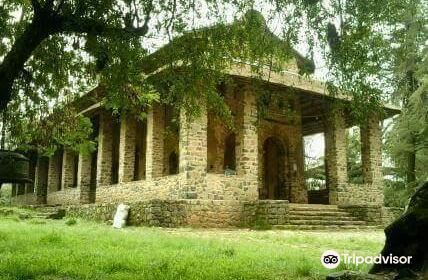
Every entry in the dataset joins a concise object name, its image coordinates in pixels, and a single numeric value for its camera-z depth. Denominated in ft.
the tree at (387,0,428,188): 48.91
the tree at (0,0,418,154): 20.97
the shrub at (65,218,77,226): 47.28
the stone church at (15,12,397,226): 46.75
